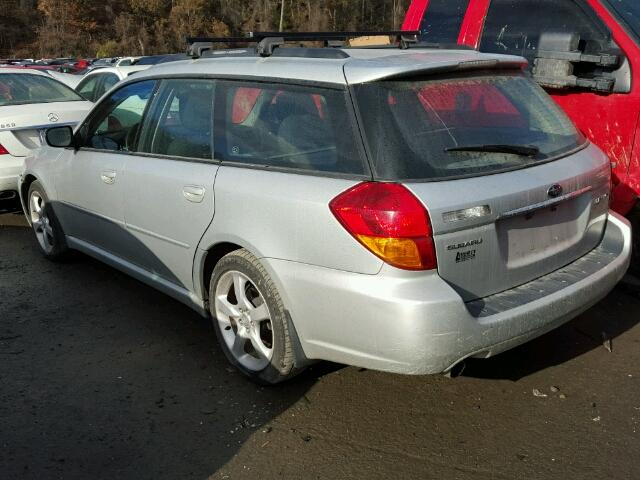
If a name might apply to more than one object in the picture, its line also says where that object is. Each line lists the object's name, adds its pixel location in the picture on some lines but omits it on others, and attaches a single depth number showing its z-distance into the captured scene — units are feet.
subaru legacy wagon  9.20
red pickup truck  14.42
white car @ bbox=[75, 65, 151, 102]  33.58
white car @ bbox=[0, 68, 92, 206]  21.35
